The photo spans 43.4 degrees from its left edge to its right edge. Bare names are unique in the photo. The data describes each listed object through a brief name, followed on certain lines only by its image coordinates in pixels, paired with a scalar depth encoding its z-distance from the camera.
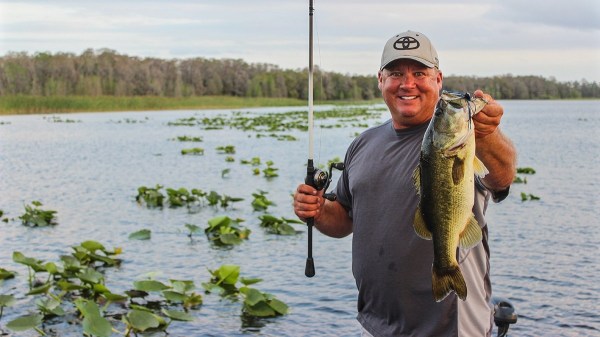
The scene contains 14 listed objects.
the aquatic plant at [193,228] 11.60
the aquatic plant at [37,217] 13.15
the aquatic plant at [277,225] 12.18
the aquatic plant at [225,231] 11.49
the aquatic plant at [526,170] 20.70
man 3.20
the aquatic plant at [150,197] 15.22
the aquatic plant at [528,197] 15.55
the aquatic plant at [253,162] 22.66
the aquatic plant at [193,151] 27.61
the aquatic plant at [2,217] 13.63
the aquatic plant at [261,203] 14.09
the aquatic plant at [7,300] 7.43
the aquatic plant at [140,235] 11.74
